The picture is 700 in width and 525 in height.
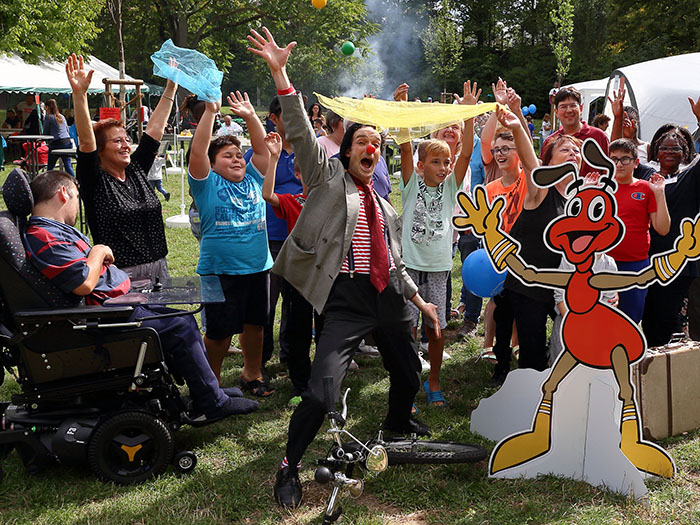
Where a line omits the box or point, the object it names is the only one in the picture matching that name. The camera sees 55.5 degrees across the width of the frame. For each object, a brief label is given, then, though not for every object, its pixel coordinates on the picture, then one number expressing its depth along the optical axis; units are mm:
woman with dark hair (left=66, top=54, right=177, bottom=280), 3703
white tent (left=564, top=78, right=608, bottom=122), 22625
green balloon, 12651
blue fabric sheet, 4023
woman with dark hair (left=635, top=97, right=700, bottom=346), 4625
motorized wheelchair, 3213
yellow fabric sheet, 3572
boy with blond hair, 4469
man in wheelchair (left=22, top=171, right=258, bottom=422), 3227
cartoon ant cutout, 3311
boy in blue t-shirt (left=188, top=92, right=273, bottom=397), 4191
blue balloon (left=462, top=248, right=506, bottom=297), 4555
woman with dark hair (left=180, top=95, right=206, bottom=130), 5259
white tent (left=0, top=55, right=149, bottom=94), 21094
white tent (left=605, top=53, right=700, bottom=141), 14680
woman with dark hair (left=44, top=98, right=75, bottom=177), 14775
